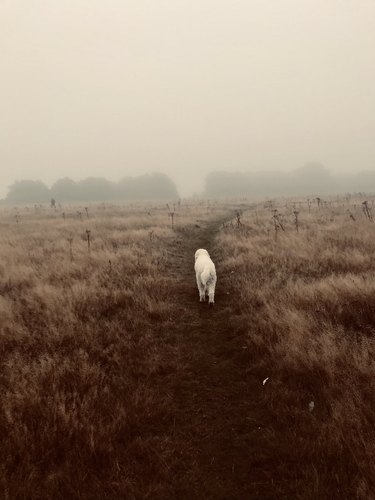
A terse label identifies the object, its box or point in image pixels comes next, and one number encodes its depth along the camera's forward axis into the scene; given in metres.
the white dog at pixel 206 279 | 8.98
